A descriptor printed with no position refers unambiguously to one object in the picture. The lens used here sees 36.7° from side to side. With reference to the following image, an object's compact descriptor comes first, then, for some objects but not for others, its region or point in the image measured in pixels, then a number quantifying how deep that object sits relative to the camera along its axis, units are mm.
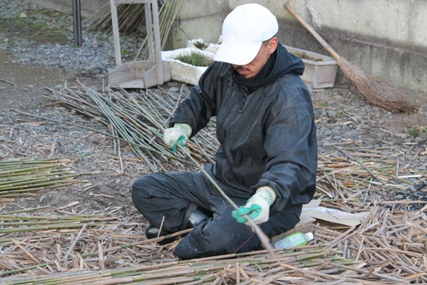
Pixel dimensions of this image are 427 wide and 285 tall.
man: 3035
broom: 5840
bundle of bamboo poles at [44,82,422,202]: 4414
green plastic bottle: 3473
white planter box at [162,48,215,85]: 6598
